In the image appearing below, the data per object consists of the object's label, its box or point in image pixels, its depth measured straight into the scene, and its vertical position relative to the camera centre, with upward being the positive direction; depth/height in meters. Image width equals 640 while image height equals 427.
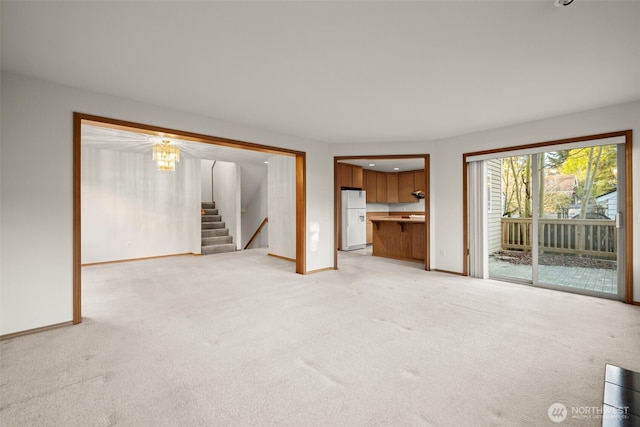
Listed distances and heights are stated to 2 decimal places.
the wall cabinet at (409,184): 8.91 +0.94
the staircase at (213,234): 7.80 -0.58
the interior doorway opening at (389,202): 5.70 +0.36
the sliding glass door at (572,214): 3.76 -0.02
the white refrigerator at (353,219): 7.96 -0.16
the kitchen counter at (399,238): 6.31 -0.59
